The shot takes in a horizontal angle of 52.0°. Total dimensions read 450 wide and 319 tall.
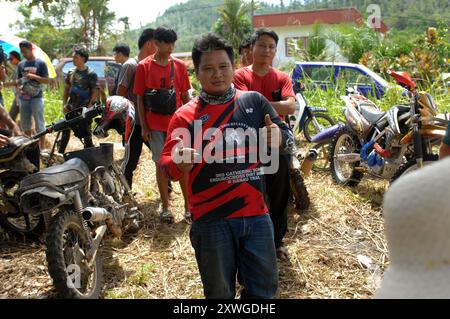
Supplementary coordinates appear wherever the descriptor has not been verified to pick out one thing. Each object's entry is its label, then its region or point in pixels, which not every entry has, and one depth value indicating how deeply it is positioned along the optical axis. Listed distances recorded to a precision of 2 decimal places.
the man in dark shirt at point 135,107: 4.46
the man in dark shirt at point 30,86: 6.54
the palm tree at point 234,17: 33.12
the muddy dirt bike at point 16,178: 3.42
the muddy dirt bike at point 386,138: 3.96
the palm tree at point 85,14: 34.84
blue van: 7.64
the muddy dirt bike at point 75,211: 2.57
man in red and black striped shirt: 2.06
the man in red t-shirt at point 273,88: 3.22
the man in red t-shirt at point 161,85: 4.00
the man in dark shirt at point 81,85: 6.12
